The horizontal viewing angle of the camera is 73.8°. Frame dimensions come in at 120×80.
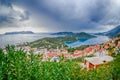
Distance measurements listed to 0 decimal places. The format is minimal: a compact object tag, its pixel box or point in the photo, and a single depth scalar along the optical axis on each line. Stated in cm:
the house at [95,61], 2270
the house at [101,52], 4235
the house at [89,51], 4969
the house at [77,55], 4548
